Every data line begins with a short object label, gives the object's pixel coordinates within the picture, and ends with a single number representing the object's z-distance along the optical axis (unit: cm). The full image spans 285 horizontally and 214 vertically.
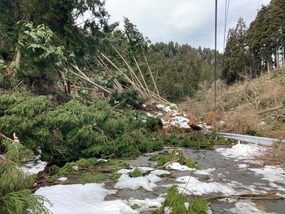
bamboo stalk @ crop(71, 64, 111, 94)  1288
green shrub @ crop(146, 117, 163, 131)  1119
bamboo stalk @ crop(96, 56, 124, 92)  1605
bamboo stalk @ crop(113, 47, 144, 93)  1862
